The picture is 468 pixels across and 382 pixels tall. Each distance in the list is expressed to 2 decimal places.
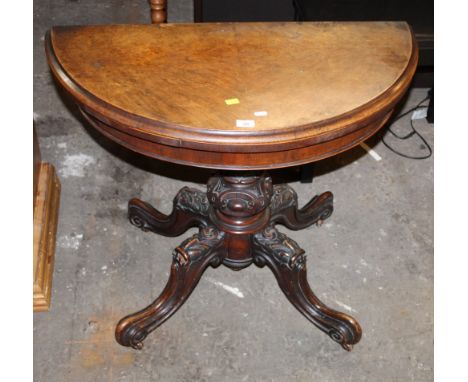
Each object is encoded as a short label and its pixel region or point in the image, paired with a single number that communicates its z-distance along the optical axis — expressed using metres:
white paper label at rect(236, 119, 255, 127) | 1.31
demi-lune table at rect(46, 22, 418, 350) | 1.33
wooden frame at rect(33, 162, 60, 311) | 1.98
